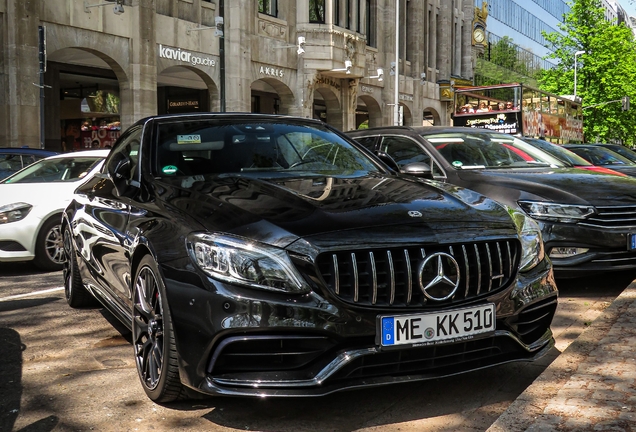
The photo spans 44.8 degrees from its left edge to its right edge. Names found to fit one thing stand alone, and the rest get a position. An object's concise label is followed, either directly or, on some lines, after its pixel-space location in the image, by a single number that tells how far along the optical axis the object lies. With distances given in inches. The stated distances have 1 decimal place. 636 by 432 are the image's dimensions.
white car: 332.2
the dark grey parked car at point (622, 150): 712.8
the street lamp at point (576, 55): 1802.2
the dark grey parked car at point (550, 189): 256.2
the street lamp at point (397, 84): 1380.4
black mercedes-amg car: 129.3
